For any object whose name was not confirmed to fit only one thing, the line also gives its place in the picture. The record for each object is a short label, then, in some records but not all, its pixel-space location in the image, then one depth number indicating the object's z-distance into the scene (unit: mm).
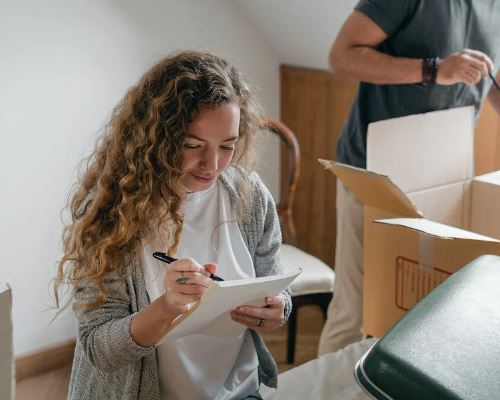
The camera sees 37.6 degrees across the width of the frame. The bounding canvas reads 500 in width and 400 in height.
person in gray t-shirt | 1650
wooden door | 2619
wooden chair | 2164
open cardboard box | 1443
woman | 1121
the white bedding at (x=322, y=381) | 1336
